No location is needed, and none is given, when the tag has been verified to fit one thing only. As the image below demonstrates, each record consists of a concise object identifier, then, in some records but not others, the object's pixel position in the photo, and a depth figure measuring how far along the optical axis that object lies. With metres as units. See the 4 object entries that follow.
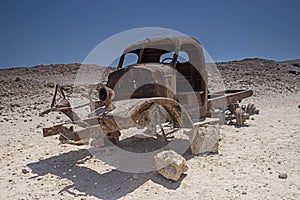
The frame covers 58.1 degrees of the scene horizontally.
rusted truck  4.34
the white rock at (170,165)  4.07
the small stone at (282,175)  3.99
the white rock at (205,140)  5.31
